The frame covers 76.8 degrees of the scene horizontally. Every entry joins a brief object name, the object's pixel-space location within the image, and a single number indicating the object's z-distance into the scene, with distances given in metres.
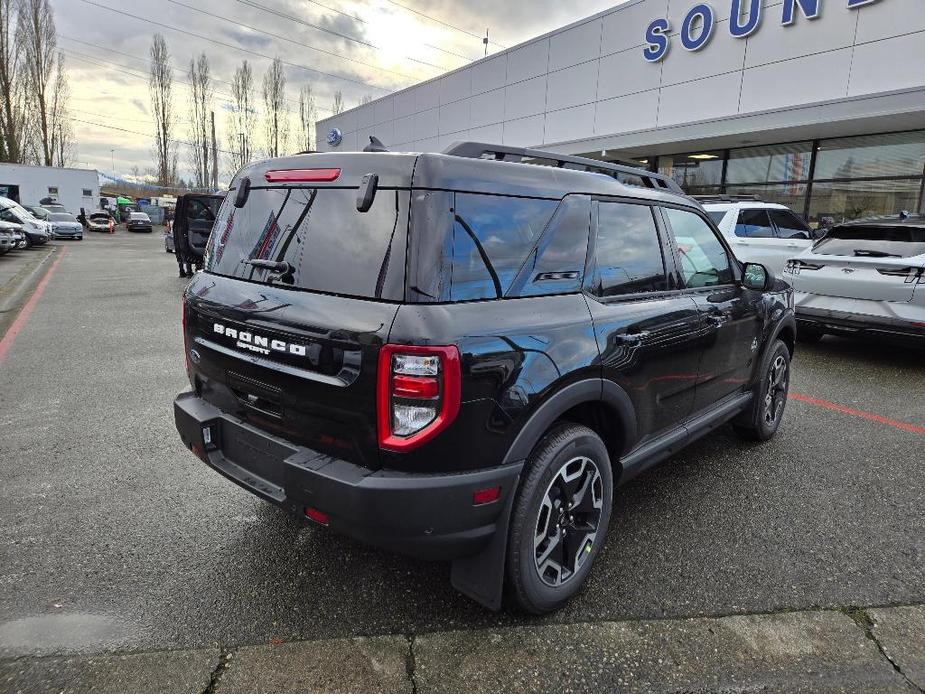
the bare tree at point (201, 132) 53.18
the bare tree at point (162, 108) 51.22
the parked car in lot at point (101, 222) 37.22
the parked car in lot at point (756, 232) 8.54
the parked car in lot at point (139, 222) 38.56
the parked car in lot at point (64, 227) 28.48
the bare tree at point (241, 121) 51.09
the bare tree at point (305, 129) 51.00
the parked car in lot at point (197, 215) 8.80
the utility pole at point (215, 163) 52.77
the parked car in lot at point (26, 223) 21.05
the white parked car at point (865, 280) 6.12
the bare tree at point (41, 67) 41.56
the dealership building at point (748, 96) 11.55
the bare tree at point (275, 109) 49.78
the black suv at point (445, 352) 2.01
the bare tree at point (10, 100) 40.81
